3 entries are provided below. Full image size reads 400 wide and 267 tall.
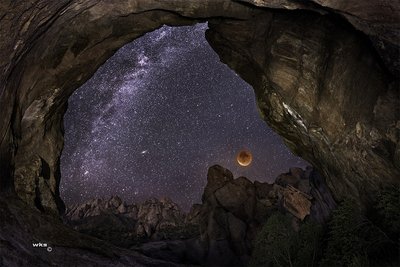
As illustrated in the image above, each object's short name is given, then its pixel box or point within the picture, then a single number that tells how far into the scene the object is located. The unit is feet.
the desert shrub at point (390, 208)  45.73
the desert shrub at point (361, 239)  45.88
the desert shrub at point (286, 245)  59.47
